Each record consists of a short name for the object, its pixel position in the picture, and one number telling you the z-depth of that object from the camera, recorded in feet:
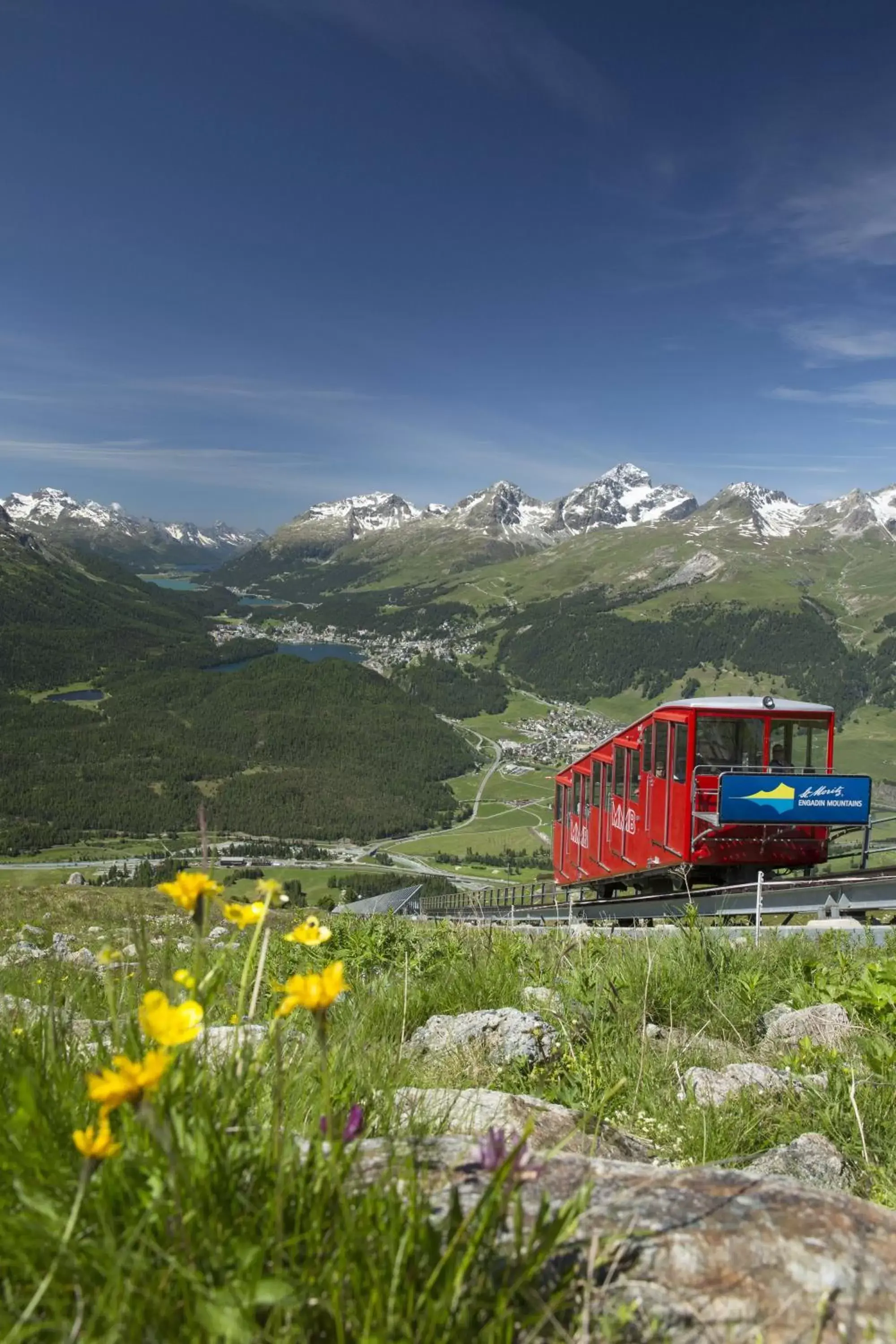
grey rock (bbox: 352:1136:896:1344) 5.32
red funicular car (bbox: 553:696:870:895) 54.54
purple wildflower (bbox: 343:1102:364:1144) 5.71
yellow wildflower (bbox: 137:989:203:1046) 4.32
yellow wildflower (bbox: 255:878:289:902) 7.43
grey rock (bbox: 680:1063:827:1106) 13.41
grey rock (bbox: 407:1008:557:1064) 14.35
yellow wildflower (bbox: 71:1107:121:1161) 4.02
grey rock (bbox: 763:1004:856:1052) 16.65
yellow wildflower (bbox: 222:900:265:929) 7.03
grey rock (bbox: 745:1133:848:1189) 10.73
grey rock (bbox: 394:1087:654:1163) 9.38
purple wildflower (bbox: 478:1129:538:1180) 5.03
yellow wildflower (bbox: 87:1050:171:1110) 3.95
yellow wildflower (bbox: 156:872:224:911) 6.20
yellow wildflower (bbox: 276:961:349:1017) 4.91
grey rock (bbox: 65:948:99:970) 27.71
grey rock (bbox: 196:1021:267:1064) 6.31
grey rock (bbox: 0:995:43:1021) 9.57
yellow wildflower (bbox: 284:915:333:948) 6.89
